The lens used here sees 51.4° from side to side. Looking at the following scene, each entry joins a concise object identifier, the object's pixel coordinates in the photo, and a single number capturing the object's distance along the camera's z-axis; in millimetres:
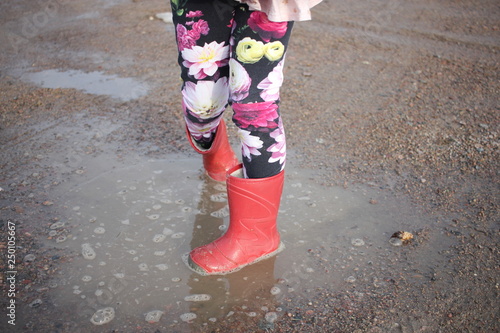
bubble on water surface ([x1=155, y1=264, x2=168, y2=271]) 1845
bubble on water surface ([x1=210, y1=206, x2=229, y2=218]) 2170
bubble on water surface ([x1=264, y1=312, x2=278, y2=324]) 1608
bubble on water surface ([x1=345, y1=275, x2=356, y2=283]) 1777
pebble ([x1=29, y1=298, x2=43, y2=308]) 1639
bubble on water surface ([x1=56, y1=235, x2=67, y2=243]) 1958
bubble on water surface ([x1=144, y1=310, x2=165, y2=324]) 1603
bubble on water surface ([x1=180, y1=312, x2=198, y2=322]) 1609
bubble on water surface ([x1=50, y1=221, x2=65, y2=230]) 2036
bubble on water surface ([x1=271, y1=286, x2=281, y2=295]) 1729
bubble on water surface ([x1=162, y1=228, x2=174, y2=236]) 2041
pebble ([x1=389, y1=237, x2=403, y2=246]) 1970
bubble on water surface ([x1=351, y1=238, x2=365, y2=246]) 1976
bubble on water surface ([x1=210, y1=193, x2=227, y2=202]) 2271
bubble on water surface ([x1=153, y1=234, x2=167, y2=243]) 1996
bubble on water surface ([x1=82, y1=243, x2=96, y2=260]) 1882
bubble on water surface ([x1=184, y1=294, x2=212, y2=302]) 1693
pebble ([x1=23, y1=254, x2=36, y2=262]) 1844
